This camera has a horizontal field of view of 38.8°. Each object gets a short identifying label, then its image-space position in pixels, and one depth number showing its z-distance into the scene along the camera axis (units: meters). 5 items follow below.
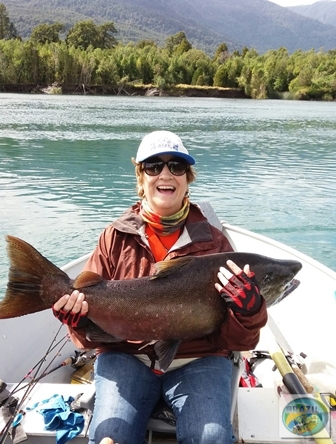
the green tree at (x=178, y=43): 146.65
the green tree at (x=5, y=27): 145.75
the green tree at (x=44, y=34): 133.50
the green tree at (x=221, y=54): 135.27
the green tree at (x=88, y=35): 136.50
